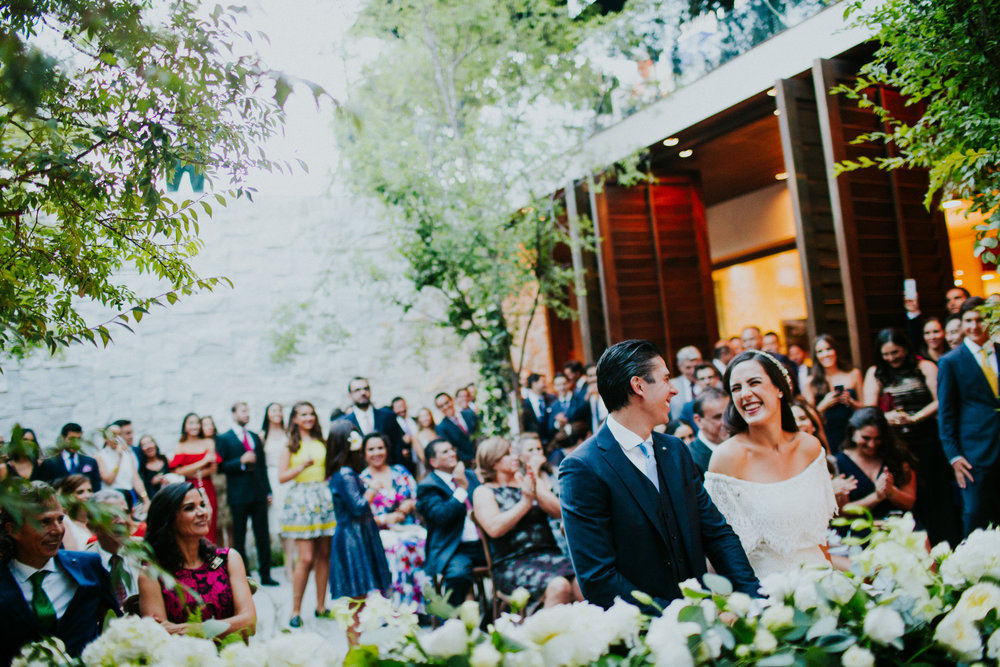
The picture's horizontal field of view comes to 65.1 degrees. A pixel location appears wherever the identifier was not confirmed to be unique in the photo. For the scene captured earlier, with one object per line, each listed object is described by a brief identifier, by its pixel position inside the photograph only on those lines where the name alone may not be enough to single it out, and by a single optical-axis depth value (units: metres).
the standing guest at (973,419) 5.13
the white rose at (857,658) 1.46
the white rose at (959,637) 1.56
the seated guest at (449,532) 5.48
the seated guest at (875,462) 5.05
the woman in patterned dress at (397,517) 6.28
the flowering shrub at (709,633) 1.46
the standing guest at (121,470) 8.08
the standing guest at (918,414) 5.91
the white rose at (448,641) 1.43
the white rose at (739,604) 1.64
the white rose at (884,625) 1.55
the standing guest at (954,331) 5.84
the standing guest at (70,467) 7.74
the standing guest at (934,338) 6.52
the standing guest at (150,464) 9.05
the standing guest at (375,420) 9.12
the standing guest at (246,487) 8.96
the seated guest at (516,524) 4.84
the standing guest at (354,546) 6.12
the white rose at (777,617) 1.62
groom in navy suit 2.64
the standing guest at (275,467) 10.73
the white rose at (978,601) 1.59
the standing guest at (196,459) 8.95
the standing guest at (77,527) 4.94
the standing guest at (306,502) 6.98
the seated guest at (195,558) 3.57
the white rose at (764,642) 1.51
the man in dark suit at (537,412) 10.55
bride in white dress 3.21
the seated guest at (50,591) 2.97
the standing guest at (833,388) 6.52
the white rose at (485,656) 1.39
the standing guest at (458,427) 10.15
